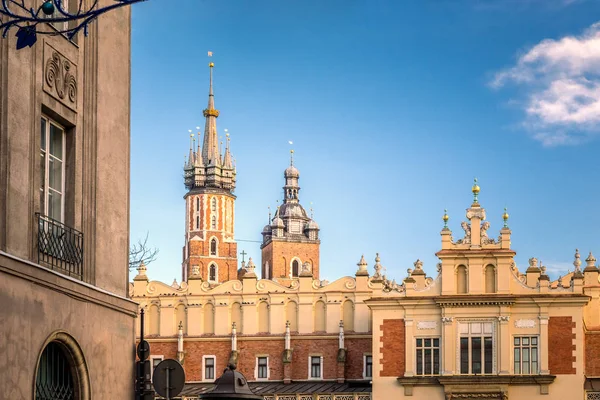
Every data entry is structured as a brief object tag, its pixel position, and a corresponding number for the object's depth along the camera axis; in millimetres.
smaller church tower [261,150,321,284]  146875
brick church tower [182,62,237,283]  137500
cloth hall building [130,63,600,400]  62781
